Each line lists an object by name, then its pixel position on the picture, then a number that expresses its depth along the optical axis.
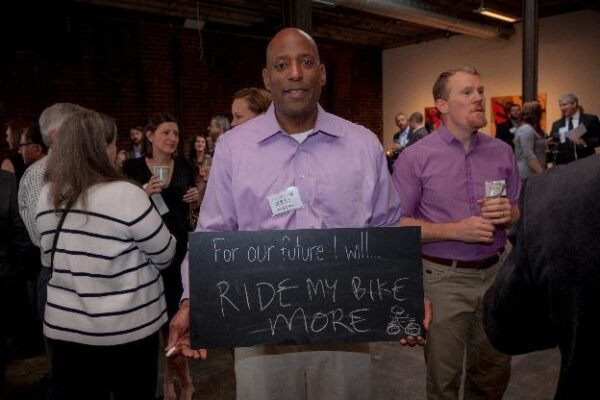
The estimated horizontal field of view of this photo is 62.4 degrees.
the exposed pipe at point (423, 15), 7.08
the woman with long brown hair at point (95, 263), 1.77
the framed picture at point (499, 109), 10.20
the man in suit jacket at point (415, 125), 7.19
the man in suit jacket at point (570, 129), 6.30
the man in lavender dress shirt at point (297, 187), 1.62
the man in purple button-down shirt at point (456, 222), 2.12
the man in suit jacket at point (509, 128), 7.19
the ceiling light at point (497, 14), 8.32
